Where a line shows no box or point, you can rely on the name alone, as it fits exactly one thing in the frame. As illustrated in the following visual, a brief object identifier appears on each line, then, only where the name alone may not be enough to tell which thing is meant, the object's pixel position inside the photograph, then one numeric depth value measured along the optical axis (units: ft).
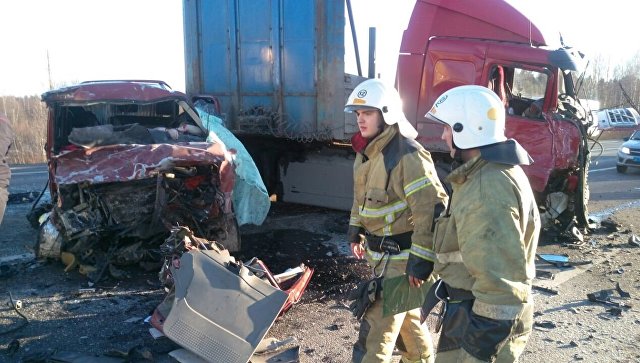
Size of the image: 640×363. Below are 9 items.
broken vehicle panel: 9.77
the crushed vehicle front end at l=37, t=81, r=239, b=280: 14.94
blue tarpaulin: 17.60
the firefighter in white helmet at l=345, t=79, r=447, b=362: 8.12
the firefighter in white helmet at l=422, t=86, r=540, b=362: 5.87
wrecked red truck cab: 20.27
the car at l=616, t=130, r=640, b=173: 43.37
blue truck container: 22.48
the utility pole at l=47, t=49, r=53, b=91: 81.42
